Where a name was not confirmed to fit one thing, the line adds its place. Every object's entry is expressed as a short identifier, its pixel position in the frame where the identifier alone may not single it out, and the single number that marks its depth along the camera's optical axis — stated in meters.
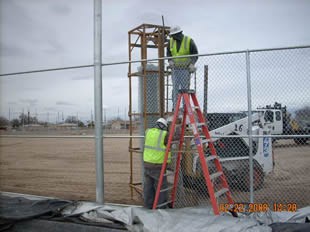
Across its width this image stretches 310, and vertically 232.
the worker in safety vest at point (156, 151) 4.96
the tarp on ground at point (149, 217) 3.75
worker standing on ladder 5.11
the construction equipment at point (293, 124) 5.14
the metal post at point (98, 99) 5.20
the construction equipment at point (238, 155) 6.50
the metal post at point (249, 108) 4.41
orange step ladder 4.11
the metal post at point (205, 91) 4.83
